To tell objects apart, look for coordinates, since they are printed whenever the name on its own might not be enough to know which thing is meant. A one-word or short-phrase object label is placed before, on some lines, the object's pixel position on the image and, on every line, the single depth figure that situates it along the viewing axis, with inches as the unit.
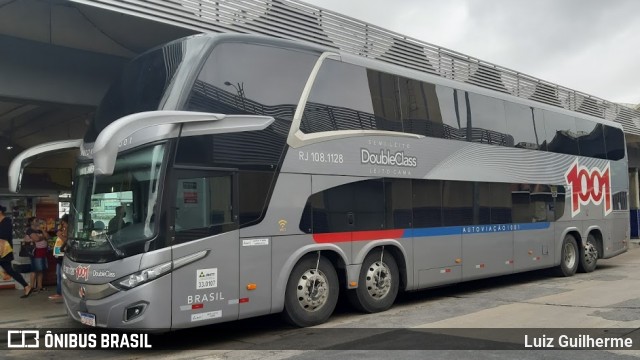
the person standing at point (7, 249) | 467.2
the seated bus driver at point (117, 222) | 281.4
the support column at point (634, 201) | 1153.5
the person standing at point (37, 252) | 489.7
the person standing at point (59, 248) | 450.6
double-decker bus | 280.2
